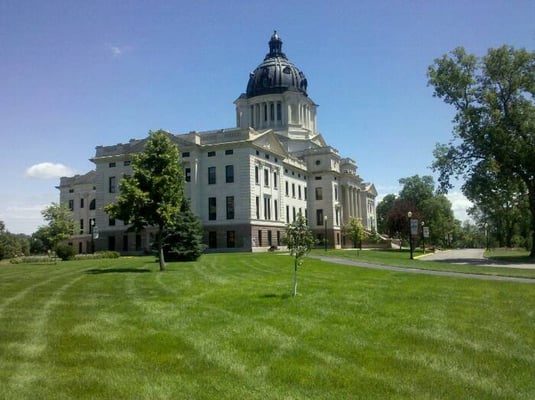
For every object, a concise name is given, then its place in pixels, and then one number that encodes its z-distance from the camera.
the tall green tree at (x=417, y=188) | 101.69
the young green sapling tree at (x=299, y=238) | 16.48
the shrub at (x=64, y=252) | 45.28
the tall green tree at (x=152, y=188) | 26.11
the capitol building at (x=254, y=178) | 56.94
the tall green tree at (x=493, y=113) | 41.94
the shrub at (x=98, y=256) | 46.81
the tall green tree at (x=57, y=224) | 42.19
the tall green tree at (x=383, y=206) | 119.56
